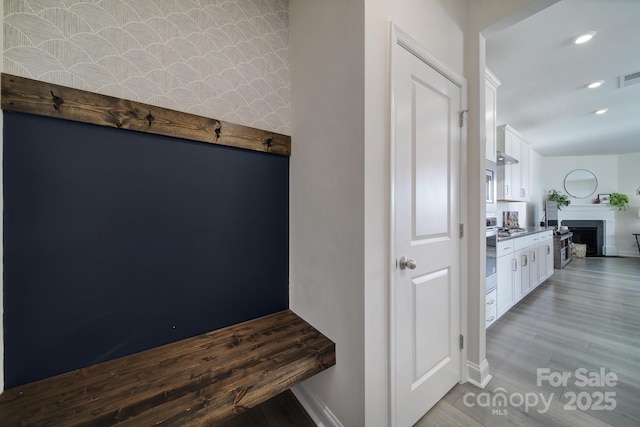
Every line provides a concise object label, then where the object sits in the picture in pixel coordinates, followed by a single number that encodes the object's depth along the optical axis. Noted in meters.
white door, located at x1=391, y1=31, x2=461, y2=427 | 1.15
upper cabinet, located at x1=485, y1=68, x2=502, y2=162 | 2.33
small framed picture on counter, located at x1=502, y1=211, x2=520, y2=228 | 4.14
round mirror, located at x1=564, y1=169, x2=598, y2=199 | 5.98
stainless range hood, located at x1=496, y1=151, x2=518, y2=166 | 3.25
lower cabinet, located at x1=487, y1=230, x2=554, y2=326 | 2.46
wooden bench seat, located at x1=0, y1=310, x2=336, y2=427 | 0.79
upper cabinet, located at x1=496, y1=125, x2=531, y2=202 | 3.52
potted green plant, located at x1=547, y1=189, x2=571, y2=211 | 5.88
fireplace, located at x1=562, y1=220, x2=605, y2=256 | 5.87
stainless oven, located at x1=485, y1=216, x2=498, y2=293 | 2.18
